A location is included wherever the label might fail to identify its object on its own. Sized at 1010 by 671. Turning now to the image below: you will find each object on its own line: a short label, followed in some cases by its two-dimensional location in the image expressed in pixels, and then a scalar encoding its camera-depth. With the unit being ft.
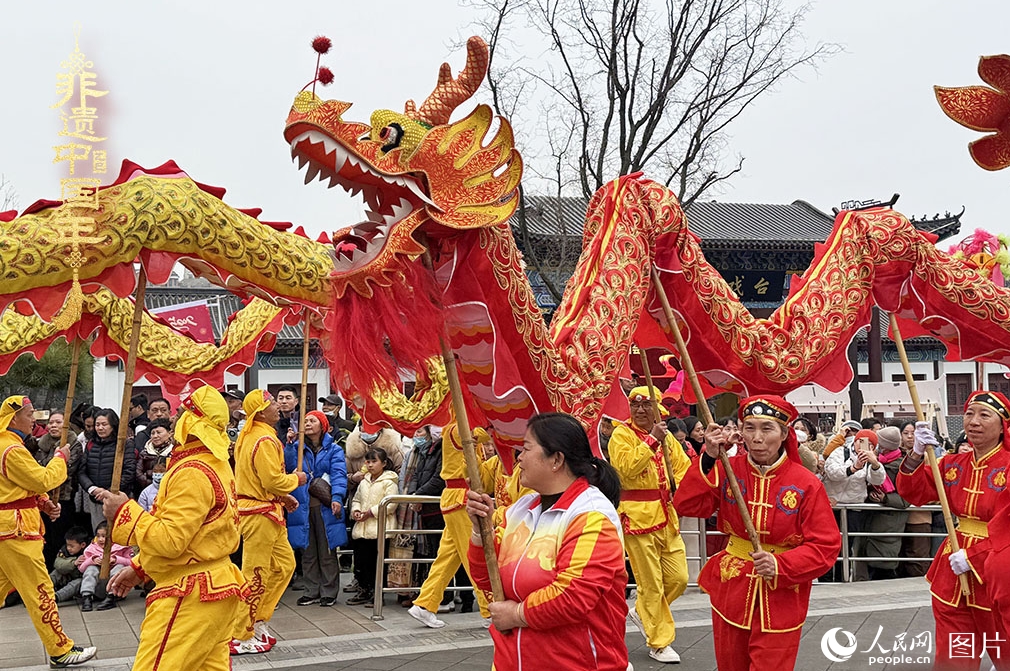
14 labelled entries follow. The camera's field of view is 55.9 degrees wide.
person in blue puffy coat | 26.18
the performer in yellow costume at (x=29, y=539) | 19.35
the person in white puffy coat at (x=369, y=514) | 25.88
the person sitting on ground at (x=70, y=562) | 26.76
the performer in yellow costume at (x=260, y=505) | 20.67
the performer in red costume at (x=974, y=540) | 15.42
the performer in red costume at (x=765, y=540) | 13.16
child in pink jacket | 25.11
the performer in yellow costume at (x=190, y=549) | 13.11
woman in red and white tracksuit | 9.18
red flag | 32.35
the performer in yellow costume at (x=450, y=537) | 22.06
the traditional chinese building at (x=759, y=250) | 54.08
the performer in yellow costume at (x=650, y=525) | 19.85
